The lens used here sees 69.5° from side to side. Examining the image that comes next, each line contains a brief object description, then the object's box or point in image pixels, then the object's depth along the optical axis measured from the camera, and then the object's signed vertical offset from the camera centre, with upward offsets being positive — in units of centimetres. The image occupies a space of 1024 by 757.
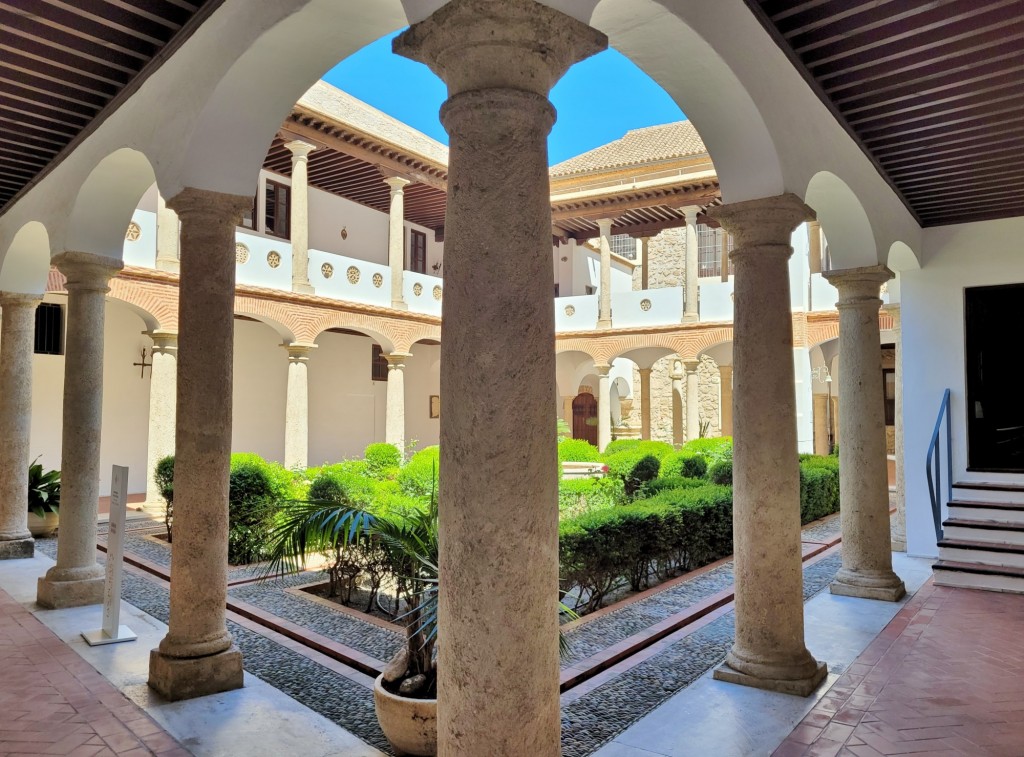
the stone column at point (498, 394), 217 +3
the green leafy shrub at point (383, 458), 1320 -87
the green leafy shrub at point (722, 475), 1041 -92
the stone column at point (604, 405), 1858 +12
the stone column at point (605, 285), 1867 +320
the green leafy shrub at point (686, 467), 1165 -91
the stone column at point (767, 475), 391 -35
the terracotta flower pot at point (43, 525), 902 -140
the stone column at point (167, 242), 1173 +271
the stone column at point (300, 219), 1371 +360
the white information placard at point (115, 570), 459 -100
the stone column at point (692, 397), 1783 +31
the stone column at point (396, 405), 1575 +11
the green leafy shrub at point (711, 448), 1312 -74
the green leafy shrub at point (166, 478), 942 -91
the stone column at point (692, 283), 1772 +307
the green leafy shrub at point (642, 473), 1184 -103
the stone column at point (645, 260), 2123 +431
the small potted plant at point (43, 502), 904 -112
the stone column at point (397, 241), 1555 +365
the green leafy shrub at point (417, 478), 905 -88
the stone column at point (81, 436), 567 -19
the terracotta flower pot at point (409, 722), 310 -133
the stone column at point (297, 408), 1388 +4
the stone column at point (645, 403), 2011 +18
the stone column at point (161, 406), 1145 +7
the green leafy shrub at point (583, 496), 923 -112
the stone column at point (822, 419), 1999 -28
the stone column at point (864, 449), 586 -32
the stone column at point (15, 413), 741 -2
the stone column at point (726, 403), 1811 +16
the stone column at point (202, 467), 388 -30
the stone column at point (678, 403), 2217 +20
